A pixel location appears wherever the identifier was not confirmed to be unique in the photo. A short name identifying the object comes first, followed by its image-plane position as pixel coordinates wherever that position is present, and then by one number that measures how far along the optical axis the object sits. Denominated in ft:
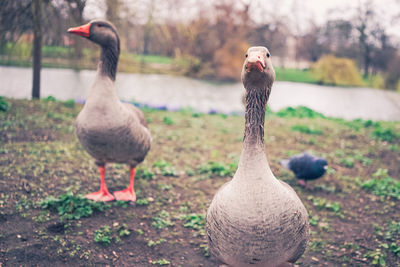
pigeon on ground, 15.62
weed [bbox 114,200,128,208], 13.21
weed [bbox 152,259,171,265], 9.97
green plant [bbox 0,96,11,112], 21.14
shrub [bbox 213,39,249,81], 38.68
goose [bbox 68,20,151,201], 11.69
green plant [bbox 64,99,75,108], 25.94
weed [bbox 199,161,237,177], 16.93
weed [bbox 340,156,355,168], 19.53
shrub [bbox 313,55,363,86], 40.83
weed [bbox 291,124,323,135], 26.37
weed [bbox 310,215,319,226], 12.93
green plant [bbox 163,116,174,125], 26.30
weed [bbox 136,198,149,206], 13.57
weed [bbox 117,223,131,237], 11.21
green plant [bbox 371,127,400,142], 24.49
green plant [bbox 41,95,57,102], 26.57
